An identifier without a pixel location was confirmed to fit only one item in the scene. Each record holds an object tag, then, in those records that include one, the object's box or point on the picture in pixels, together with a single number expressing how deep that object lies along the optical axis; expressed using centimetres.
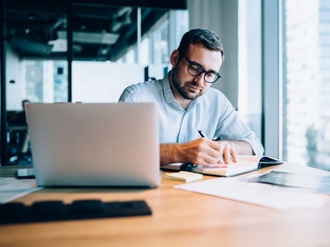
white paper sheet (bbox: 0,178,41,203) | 91
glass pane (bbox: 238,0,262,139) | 317
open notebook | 120
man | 173
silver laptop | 93
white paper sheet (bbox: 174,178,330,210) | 84
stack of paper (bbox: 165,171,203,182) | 112
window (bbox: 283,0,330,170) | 228
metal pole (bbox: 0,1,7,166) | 427
